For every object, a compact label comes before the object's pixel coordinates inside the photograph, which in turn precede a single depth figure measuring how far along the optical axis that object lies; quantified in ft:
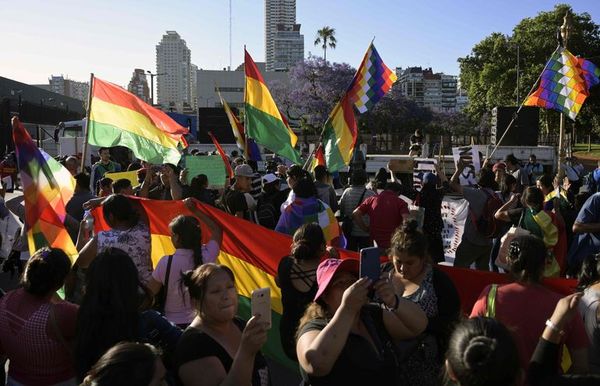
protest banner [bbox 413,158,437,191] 40.68
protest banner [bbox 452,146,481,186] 35.06
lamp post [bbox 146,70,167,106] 136.98
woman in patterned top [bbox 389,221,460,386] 9.78
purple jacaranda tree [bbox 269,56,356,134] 163.43
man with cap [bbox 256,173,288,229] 24.50
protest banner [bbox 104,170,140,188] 25.97
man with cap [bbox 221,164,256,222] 22.50
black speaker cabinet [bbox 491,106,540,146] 83.05
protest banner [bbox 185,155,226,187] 28.45
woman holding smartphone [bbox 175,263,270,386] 7.63
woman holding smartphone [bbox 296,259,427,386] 7.66
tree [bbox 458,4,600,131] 142.92
